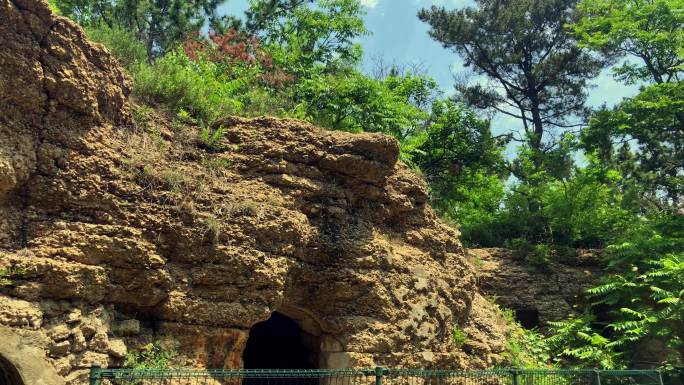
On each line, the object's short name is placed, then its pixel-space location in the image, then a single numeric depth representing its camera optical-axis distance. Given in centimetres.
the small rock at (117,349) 729
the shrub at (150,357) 744
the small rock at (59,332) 675
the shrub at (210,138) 962
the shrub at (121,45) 1002
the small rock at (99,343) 709
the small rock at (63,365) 664
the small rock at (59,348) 668
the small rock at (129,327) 766
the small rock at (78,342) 692
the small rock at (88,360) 690
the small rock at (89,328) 707
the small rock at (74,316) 700
